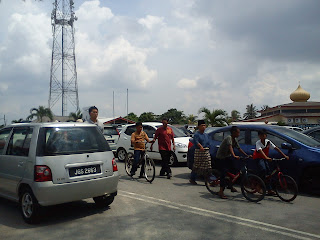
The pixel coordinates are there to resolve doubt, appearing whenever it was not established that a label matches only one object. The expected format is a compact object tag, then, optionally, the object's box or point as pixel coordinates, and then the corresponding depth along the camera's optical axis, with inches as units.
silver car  194.1
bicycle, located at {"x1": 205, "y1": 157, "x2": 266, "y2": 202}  250.4
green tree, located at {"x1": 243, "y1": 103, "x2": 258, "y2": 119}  3250.5
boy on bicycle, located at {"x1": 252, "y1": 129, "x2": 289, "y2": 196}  268.2
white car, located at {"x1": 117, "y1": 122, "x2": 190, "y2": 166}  448.3
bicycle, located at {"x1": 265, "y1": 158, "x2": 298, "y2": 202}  249.0
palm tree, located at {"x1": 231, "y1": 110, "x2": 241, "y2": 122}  2630.7
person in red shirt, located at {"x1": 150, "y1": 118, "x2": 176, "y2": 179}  365.4
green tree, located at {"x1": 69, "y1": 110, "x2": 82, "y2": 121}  2041.1
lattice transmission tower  2076.8
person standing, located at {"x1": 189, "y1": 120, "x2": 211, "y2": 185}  312.8
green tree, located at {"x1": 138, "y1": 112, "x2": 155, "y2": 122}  3048.7
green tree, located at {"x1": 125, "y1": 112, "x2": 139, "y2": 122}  3162.9
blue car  273.4
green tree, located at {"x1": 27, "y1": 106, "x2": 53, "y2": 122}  1844.5
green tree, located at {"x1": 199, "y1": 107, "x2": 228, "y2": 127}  1063.0
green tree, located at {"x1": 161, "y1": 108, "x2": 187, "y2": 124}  3378.4
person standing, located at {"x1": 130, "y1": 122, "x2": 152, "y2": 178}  357.4
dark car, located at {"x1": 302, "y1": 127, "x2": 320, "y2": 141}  402.6
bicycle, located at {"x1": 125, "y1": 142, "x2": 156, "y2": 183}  340.5
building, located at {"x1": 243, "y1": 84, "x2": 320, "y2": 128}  1990.7
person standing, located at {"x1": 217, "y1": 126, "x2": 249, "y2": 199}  267.6
